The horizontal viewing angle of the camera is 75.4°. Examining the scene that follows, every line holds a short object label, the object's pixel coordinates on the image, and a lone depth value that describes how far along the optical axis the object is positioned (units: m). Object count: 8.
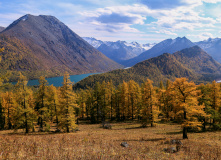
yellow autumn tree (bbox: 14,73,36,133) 29.47
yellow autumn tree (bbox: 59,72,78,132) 31.61
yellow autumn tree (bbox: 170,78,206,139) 23.22
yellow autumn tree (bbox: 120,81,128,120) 51.08
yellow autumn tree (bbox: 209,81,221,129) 39.00
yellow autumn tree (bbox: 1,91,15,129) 43.62
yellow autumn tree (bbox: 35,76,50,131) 33.91
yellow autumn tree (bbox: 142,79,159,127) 39.28
